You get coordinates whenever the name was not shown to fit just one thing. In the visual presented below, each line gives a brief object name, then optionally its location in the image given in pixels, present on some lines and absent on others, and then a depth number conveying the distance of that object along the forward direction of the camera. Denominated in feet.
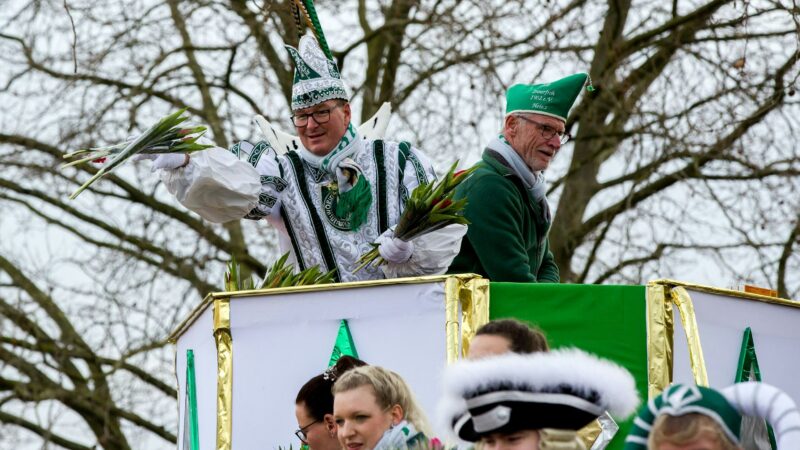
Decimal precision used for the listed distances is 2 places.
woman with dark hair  42.70
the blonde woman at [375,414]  38.70
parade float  43.42
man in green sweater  47.75
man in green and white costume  49.06
